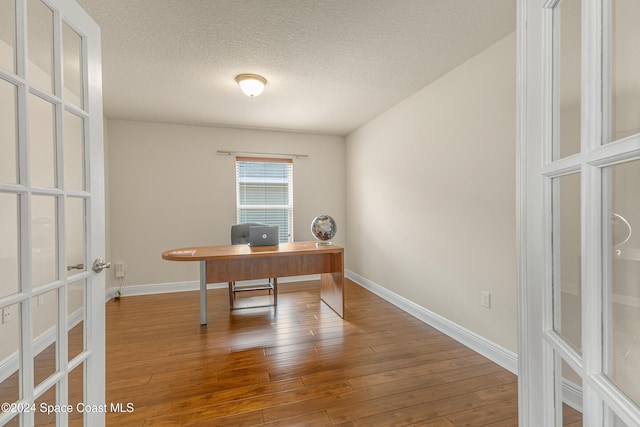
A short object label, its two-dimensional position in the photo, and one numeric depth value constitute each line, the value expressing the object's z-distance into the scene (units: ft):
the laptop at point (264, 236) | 9.53
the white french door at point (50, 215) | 2.64
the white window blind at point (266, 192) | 13.80
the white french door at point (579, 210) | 1.69
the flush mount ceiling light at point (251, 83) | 8.18
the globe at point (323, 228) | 10.15
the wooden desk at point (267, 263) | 8.60
